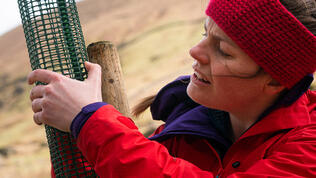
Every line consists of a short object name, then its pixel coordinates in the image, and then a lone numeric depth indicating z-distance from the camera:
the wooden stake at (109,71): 1.16
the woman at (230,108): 0.98
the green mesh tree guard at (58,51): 1.10
